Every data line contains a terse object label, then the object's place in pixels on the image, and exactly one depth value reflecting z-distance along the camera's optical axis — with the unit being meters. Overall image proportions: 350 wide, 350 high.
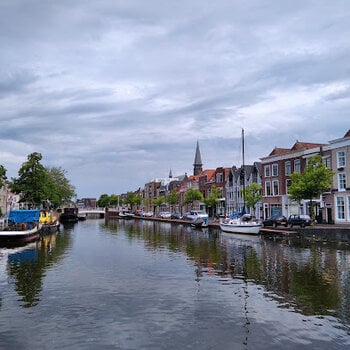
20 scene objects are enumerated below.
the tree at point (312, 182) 49.06
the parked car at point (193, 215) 86.94
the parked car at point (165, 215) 114.34
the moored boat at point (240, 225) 53.78
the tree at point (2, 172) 53.81
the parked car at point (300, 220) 51.75
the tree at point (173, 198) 125.19
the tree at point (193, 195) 100.95
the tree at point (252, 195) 70.19
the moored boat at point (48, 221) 65.94
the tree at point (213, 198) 90.19
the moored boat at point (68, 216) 114.92
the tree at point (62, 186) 107.88
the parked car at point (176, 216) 103.79
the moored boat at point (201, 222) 74.62
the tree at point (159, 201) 138.75
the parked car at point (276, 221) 56.84
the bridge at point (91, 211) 156.50
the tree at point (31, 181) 72.75
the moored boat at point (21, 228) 43.06
